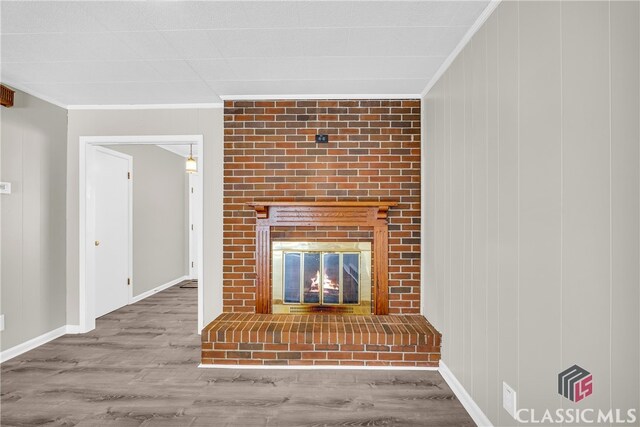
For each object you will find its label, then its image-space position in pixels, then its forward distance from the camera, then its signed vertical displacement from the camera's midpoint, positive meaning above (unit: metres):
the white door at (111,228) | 4.12 -0.21
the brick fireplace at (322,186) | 3.25 +0.24
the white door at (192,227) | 6.60 -0.29
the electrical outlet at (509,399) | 1.65 -0.88
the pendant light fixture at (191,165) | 4.59 +0.61
